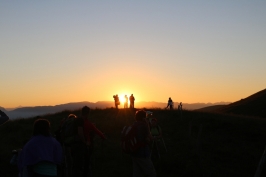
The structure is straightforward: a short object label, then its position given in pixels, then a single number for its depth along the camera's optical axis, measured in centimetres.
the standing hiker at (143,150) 878
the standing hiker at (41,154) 652
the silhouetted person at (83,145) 984
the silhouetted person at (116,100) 3593
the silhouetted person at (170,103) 3853
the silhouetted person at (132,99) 3550
